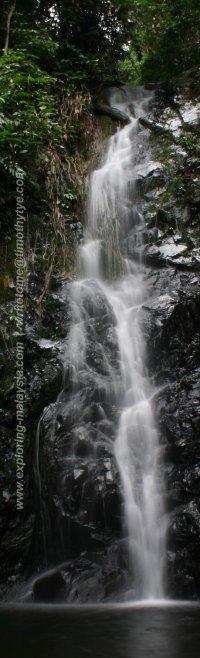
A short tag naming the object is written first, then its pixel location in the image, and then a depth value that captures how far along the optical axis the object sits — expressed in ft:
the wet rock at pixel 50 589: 15.01
